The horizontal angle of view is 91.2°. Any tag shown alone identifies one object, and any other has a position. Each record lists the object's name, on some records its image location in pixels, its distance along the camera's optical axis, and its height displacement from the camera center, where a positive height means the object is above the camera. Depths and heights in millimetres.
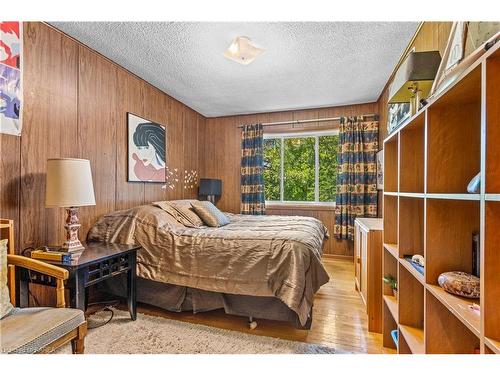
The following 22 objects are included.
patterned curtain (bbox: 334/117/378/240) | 3795 +216
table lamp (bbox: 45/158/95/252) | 1714 +15
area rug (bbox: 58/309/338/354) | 1673 -1120
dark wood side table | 1583 -598
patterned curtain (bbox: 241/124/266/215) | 4410 +289
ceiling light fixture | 2234 +1314
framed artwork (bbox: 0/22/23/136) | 1716 +791
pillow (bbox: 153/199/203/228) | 2646 -290
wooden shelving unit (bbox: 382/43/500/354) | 638 -112
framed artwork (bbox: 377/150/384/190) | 3543 +260
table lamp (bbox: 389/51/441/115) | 1475 +697
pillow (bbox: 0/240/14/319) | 1266 -542
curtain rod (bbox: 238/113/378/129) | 4031 +1134
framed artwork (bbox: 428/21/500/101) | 1075 +723
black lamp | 4250 -1
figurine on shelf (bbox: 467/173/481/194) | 735 +2
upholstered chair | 1090 -664
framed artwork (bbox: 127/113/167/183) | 2900 +473
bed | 1830 -635
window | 4262 +364
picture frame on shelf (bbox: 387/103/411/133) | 2454 +803
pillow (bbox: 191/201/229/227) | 2889 -335
